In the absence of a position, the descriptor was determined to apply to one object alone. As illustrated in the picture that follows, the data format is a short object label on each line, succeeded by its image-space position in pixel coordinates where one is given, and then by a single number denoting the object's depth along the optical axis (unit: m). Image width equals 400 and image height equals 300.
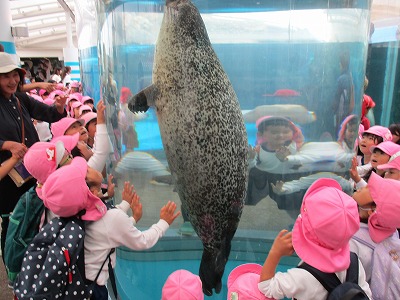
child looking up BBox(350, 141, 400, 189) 2.93
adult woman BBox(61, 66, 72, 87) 12.75
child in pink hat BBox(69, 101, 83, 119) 4.95
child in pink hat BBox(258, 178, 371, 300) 1.51
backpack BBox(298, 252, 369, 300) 1.48
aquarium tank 2.21
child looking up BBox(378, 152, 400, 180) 2.56
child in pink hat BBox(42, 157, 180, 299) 1.78
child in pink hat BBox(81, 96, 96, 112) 5.86
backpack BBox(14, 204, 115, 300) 1.73
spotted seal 1.88
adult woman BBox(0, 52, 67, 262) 2.77
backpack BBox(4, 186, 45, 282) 2.21
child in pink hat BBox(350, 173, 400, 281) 1.81
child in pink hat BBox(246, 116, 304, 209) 2.21
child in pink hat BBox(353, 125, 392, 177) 3.47
